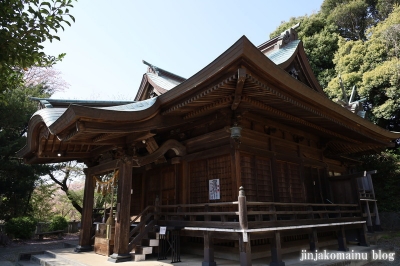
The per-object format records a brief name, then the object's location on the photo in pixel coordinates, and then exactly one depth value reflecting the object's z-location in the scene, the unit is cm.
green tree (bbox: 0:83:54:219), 1590
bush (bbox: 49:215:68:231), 1772
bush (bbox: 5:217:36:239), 1548
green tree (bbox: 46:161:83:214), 1926
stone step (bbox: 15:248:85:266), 754
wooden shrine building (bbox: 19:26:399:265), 590
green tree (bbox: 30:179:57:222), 2111
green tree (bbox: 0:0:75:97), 399
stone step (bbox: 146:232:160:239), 763
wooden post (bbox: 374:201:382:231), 1478
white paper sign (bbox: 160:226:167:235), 692
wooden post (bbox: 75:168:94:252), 914
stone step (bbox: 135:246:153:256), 712
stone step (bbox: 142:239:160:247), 737
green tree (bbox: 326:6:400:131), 2011
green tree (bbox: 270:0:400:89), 2788
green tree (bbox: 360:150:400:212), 1681
